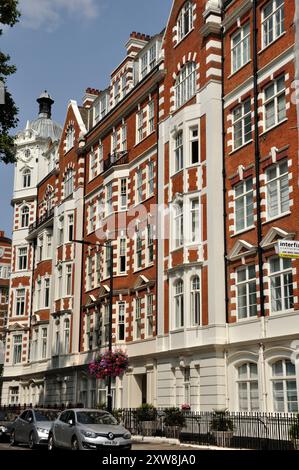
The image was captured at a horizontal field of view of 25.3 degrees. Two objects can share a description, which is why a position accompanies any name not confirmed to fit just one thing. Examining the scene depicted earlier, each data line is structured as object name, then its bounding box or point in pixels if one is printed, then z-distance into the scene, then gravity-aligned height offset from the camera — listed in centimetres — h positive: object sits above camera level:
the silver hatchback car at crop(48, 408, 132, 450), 2095 -96
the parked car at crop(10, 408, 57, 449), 2539 -98
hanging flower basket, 3328 +177
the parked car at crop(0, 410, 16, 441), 2955 -113
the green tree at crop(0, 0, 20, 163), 2559 +1157
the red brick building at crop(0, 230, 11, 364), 7244 +1389
